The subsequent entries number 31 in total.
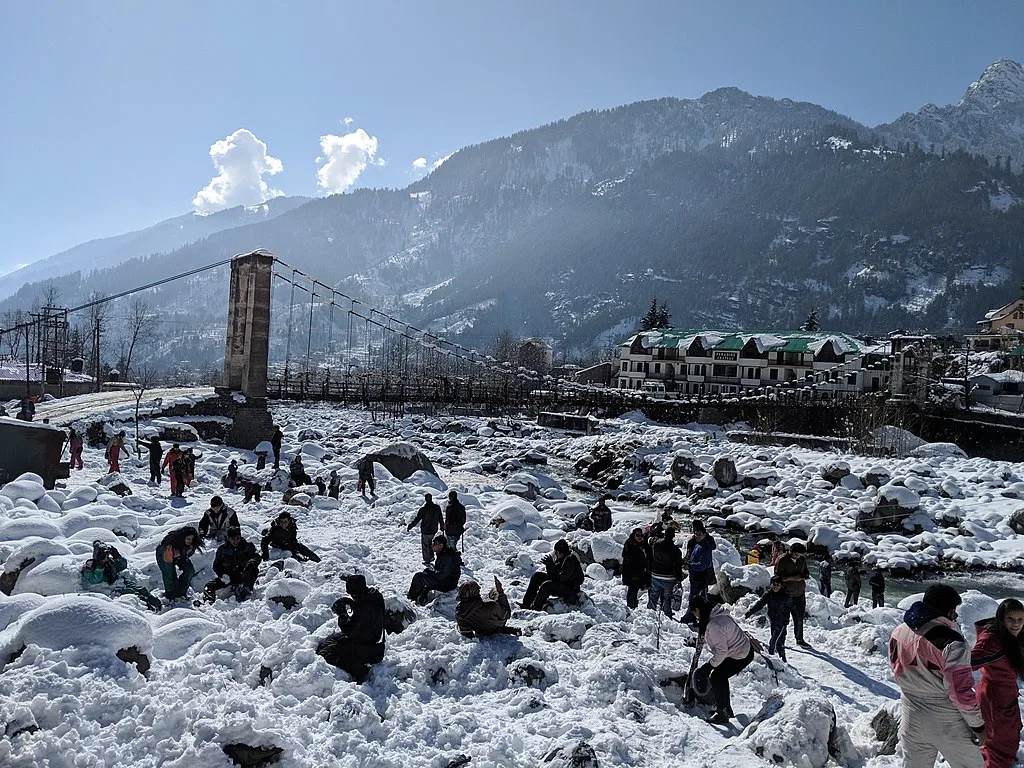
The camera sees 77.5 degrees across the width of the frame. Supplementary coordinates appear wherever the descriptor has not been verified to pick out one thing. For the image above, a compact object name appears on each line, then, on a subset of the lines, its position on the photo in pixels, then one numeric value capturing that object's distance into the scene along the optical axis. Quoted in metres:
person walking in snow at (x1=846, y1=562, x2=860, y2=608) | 14.19
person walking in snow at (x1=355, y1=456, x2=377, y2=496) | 19.34
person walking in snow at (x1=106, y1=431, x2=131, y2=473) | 18.94
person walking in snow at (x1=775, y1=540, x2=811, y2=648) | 9.09
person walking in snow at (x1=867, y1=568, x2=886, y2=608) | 14.38
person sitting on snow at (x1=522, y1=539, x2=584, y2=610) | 10.07
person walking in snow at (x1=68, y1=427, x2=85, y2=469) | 19.17
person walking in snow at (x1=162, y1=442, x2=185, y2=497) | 16.81
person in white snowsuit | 4.44
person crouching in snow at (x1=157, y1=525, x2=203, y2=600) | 9.19
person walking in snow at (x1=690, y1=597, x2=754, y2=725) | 6.92
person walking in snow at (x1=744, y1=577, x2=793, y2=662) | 9.05
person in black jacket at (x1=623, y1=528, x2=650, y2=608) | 10.73
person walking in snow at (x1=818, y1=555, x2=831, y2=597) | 14.77
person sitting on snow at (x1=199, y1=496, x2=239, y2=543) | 11.48
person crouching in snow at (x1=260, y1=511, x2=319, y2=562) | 11.45
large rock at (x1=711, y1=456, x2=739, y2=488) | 31.83
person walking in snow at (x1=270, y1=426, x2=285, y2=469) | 23.66
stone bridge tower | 30.08
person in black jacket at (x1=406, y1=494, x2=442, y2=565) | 12.84
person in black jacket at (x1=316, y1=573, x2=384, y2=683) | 7.30
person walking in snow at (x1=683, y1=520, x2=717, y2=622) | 9.68
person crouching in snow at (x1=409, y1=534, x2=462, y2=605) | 10.23
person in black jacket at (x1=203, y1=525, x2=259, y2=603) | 9.56
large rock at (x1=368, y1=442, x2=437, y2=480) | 23.47
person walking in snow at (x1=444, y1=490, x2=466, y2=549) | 12.85
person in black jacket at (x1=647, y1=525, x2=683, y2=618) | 10.05
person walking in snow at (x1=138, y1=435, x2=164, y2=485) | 18.62
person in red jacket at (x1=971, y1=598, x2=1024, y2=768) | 4.84
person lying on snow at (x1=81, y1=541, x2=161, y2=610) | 8.77
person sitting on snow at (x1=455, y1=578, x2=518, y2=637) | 8.40
